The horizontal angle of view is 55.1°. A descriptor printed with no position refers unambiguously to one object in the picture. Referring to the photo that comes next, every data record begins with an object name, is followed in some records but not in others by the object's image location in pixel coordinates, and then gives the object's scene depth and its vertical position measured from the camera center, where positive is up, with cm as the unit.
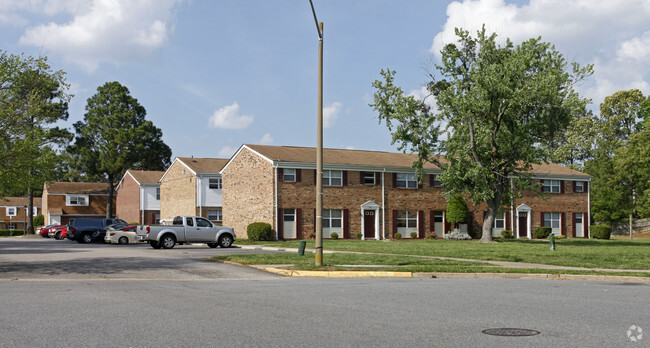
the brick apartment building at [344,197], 4303 +58
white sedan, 4084 -195
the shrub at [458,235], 4597 -227
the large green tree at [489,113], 3759 +578
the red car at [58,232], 5269 -229
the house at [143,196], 6712 +99
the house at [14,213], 9319 -113
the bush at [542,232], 5119 -226
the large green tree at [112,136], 7462 +845
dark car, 4353 -173
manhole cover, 782 -163
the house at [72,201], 7962 +56
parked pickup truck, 3177 -147
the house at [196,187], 5512 +162
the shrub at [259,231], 4147 -175
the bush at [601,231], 5334 -230
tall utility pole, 1859 +168
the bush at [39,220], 8350 -203
